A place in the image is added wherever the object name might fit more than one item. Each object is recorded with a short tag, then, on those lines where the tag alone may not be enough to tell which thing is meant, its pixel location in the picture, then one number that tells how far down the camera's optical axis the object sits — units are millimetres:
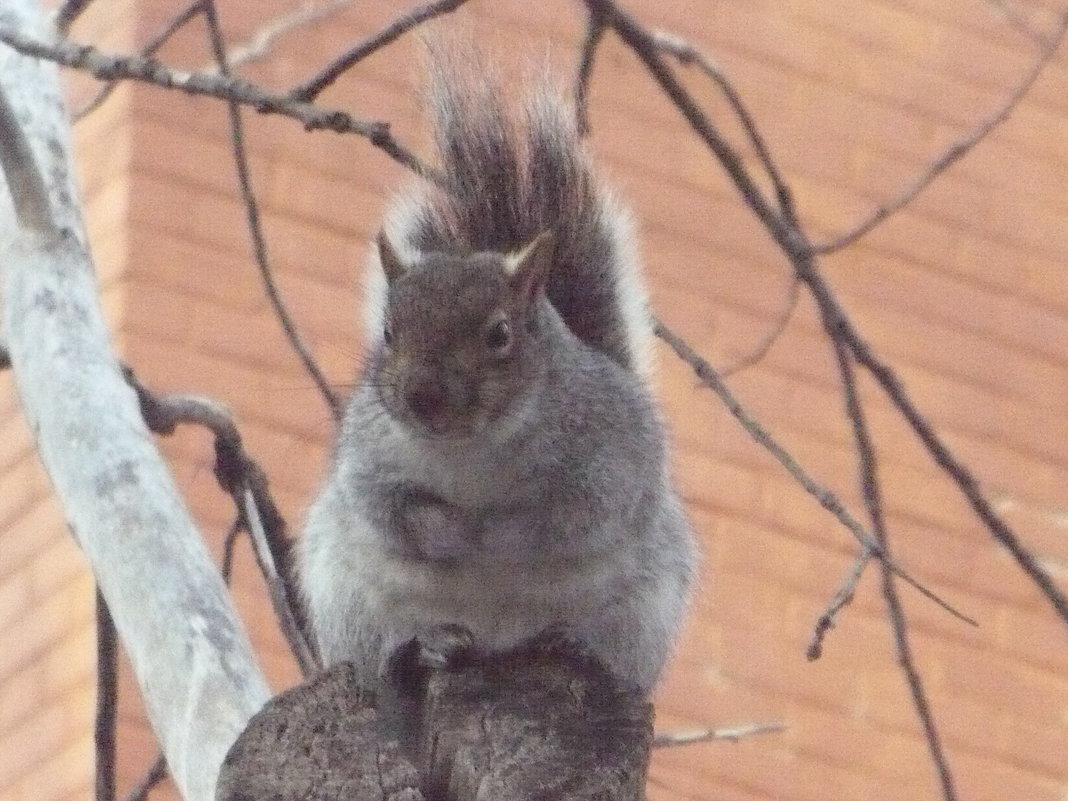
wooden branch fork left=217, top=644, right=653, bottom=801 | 2946
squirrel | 3084
